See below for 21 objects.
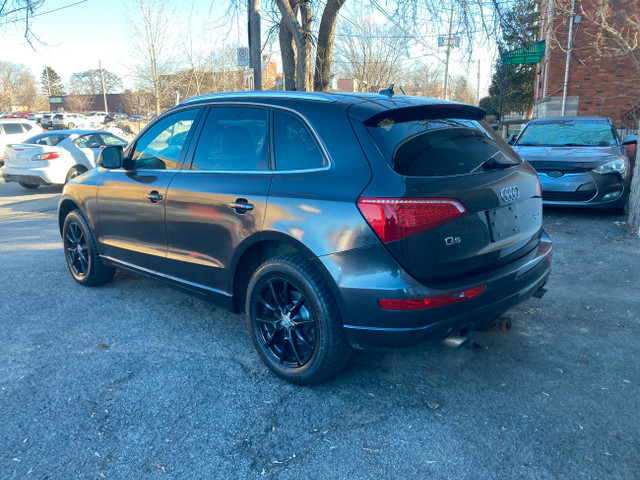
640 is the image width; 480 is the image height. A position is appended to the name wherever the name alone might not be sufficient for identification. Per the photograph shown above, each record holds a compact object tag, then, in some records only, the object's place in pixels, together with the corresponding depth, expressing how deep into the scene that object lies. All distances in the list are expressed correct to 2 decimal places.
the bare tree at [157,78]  25.98
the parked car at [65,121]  43.38
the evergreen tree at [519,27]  9.45
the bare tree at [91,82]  65.88
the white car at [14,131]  18.91
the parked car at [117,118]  49.06
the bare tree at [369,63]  25.50
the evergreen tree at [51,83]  86.81
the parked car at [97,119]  47.41
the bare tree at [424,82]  35.26
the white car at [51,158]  12.31
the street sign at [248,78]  11.22
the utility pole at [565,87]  19.38
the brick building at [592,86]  18.67
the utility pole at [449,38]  10.10
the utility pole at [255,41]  10.78
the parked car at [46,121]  42.65
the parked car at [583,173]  7.60
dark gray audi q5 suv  2.71
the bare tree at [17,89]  66.25
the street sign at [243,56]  11.27
